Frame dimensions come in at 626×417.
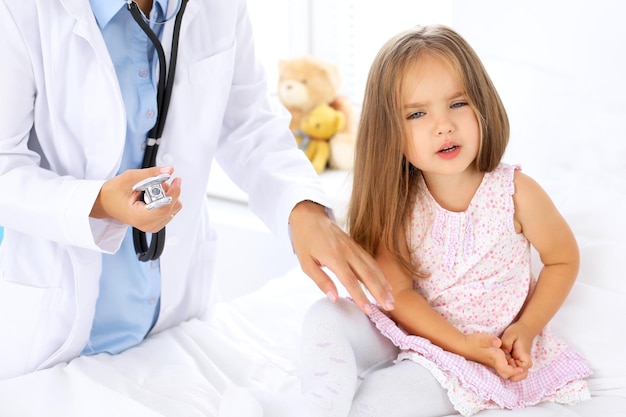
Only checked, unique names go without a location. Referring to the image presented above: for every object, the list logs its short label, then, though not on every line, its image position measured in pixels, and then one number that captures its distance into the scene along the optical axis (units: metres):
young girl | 1.32
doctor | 1.24
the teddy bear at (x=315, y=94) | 2.65
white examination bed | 1.28
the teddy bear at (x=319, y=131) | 2.63
